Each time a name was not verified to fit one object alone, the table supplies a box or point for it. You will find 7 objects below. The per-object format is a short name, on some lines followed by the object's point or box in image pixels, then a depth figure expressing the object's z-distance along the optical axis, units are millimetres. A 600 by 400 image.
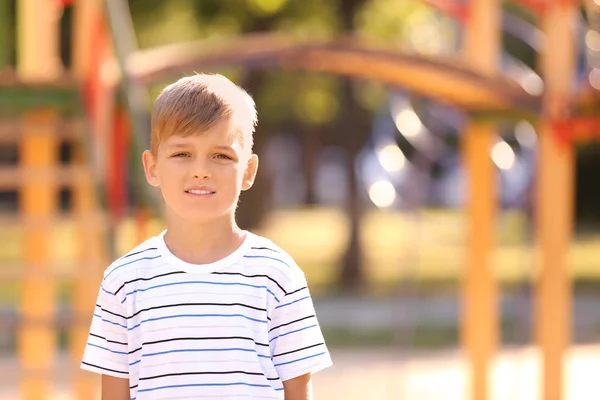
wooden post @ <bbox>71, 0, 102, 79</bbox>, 7892
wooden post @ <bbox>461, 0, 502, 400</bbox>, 9269
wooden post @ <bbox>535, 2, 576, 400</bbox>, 8463
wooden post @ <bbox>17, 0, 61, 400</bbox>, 8365
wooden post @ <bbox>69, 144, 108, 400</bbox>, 7685
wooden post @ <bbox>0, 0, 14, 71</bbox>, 18785
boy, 3079
